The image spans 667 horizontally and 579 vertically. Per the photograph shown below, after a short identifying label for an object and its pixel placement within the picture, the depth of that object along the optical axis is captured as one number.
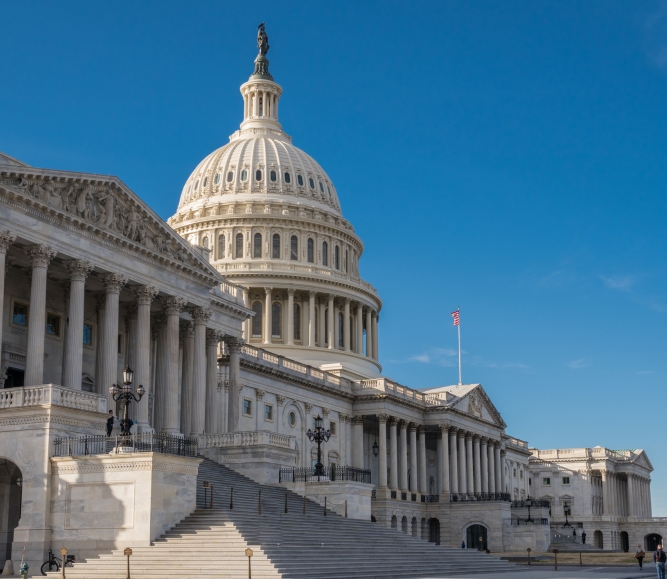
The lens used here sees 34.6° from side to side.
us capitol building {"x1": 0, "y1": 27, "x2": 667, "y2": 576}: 42.91
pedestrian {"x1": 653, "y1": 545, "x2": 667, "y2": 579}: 41.44
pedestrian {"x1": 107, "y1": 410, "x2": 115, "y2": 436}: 47.59
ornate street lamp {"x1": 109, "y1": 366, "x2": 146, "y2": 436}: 43.09
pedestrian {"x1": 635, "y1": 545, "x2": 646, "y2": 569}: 66.12
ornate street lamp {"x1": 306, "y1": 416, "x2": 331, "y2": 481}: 58.50
